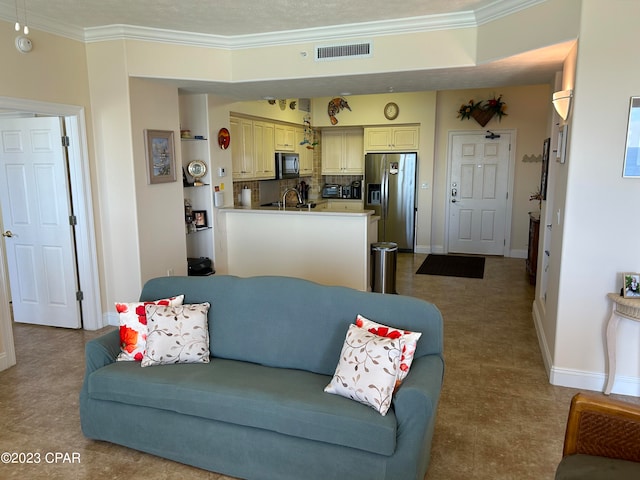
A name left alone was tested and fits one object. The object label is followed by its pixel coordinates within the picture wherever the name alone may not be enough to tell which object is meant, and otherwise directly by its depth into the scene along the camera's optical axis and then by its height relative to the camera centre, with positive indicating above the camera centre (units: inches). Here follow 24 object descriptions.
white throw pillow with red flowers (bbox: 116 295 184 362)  105.2 -35.6
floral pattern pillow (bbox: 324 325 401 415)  82.6 -35.9
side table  111.7 -35.3
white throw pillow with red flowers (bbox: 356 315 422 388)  88.4 -31.6
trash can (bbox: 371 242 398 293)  209.3 -41.0
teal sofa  80.2 -41.9
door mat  258.7 -53.4
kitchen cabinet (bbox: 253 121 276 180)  252.8 +15.0
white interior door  166.6 -16.6
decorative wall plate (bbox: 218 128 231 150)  214.5 +18.3
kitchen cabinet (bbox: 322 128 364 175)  331.3 +18.6
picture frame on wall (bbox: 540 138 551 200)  172.3 +3.3
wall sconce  125.0 +20.9
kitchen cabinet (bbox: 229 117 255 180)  234.1 +15.3
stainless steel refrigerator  307.4 -11.0
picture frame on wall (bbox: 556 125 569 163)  129.5 +9.7
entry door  299.0 -10.7
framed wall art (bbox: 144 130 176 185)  173.6 +8.4
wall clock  303.6 +43.7
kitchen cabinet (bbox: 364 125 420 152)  306.3 +26.0
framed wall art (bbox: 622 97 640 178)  112.9 +7.8
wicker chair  67.8 -40.8
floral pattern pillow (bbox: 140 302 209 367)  102.4 -35.8
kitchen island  201.0 -30.4
